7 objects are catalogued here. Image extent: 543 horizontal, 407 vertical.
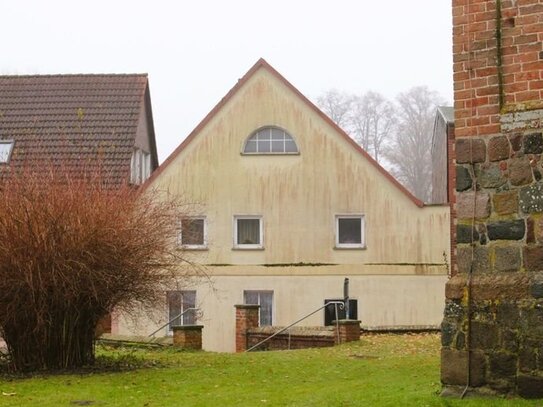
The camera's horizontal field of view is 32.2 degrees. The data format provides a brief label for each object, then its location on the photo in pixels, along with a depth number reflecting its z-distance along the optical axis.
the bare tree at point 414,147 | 61.75
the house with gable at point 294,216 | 26.92
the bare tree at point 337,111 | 64.00
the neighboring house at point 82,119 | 27.97
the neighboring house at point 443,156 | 28.03
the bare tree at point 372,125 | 64.00
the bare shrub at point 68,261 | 13.53
